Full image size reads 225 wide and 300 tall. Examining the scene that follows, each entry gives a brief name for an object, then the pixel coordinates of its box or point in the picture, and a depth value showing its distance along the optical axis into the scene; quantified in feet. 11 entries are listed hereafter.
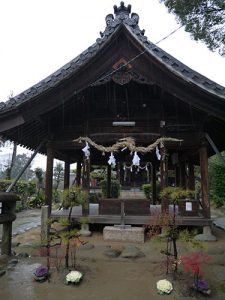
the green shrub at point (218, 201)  70.08
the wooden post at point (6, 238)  22.02
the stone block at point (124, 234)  28.48
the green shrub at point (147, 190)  79.80
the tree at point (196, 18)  21.67
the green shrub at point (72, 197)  20.95
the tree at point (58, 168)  122.40
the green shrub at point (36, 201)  74.99
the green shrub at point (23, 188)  69.91
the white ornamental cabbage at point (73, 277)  16.89
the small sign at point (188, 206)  32.22
